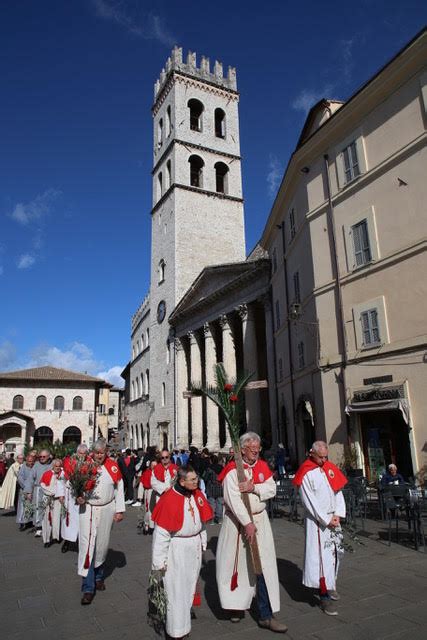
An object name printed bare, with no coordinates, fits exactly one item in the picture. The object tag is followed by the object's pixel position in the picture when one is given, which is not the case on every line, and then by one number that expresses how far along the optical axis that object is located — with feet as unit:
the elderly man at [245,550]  15.28
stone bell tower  130.21
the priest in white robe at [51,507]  30.71
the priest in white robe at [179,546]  13.94
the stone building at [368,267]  43.34
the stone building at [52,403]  153.69
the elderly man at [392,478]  33.26
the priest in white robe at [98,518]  18.51
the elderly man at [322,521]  16.93
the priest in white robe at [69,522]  28.53
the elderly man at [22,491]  36.76
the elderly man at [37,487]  35.55
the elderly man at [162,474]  29.60
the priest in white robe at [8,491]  47.84
